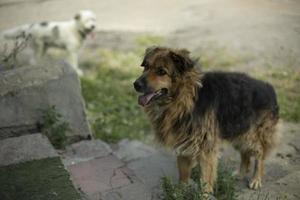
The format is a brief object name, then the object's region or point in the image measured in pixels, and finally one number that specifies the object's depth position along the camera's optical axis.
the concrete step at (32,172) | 3.61
